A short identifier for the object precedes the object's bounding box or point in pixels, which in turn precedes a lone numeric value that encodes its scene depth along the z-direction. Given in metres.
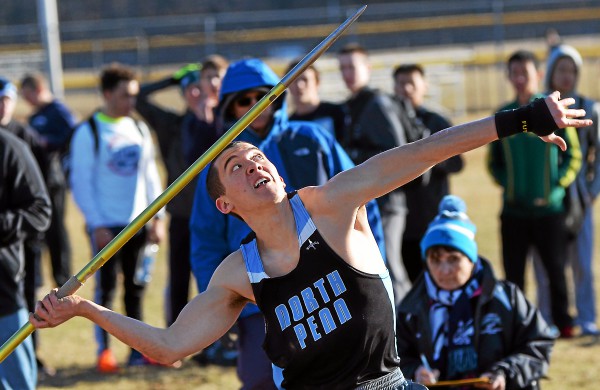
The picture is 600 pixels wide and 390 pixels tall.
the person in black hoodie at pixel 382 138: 15.48
